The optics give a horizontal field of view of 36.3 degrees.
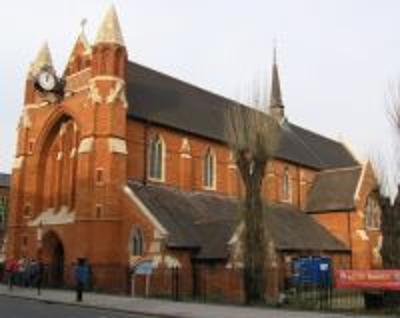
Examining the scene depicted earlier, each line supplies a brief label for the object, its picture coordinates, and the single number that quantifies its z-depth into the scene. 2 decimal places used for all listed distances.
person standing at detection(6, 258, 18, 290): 33.88
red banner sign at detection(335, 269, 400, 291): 21.73
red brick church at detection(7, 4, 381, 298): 33.56
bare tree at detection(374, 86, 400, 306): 25.28
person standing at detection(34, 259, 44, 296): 30.86
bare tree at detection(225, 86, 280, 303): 24.95
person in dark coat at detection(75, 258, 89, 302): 26.41
